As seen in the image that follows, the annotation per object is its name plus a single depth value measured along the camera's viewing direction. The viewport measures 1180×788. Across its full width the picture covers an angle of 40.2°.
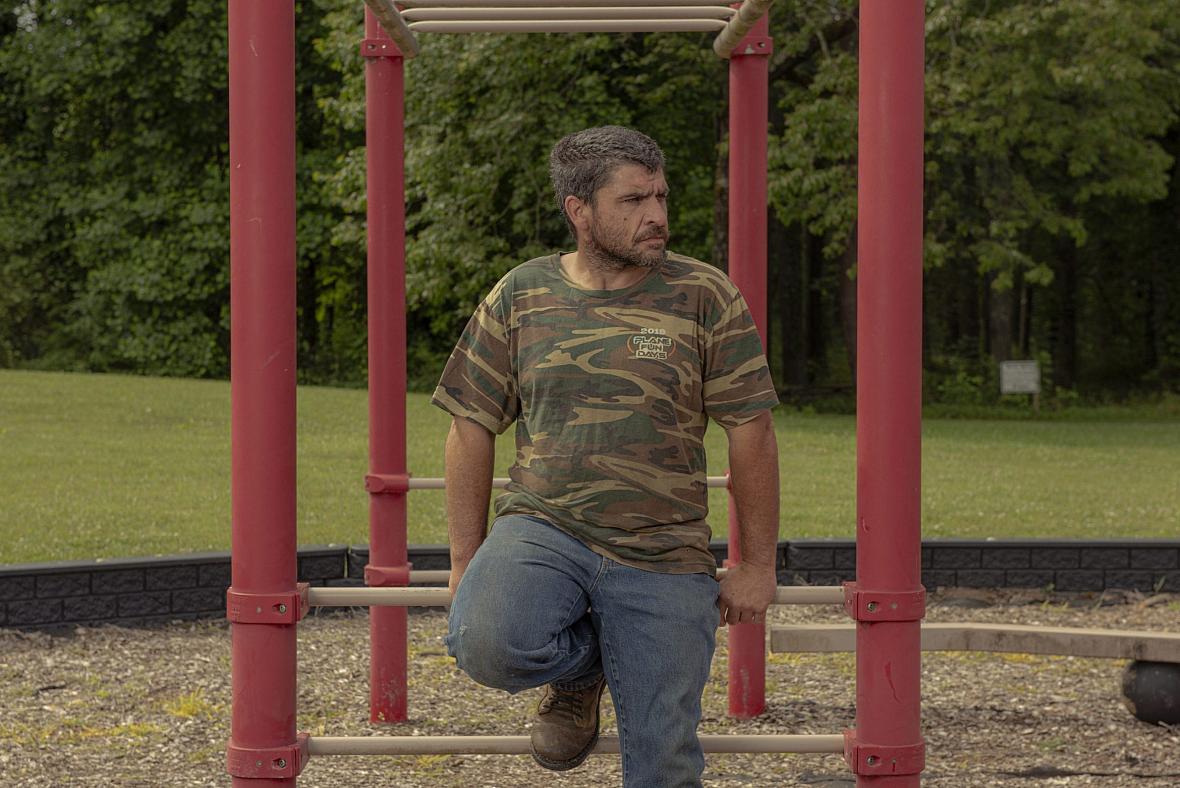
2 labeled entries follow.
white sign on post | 22.34
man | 2.98
